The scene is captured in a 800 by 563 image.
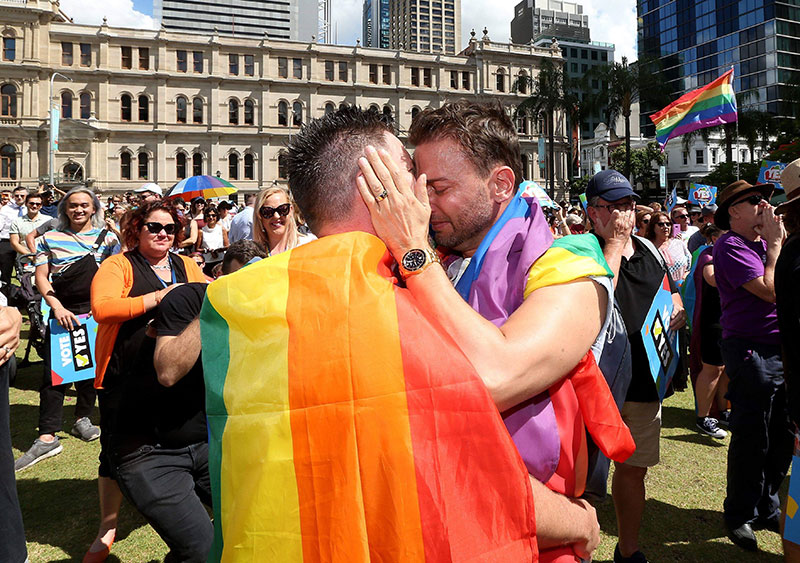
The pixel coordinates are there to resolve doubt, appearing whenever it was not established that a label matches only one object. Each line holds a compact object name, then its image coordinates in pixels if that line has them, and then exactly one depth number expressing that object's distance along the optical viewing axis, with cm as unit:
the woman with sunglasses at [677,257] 809
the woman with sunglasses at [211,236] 1005
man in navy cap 335
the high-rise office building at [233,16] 12219
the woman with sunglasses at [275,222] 420
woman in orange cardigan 295
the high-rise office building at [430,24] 14012
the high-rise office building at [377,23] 15762
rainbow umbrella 1130
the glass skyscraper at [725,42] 7881
